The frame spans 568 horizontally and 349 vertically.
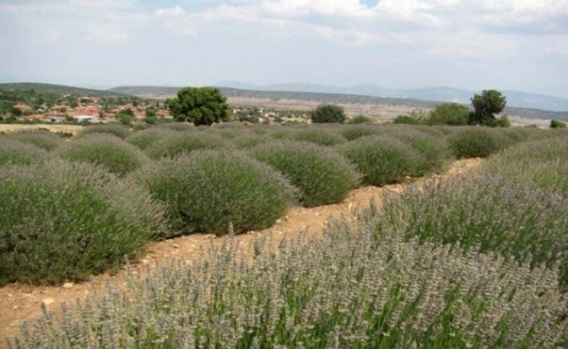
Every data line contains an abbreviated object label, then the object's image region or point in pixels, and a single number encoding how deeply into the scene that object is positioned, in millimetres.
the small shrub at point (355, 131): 13569
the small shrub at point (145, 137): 10695
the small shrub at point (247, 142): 9824
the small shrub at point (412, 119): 38062
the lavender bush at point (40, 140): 10094
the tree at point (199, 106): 38969
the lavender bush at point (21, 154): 6851
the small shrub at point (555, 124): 33138
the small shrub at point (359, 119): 37169
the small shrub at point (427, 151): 10073
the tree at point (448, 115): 38962
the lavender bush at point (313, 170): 7191
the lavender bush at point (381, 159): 8891
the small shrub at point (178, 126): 15944
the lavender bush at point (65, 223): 3969
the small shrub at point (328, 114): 45731
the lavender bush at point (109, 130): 14638
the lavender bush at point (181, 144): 8586
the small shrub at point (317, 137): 11094
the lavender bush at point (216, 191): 5469
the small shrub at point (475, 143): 13516
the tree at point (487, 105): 38438
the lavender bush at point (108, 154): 7547
